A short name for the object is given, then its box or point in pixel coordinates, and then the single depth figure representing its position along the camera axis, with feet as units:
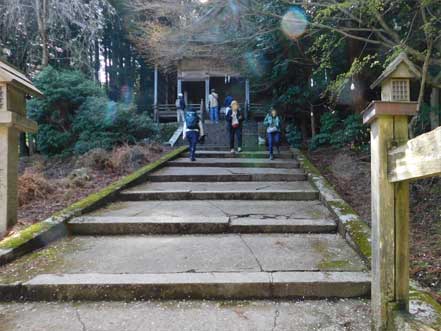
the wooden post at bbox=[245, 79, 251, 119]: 59.59
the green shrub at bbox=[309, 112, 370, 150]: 28.35
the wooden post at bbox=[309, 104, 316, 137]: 36.27
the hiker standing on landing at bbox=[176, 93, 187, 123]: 55.47
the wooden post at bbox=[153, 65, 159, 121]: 66.80
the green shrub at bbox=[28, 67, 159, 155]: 36.11
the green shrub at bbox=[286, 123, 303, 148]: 36.60
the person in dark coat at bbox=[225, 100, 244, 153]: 29.19
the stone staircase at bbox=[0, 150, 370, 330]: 7.72
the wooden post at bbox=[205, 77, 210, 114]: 63.46
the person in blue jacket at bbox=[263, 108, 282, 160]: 27.71
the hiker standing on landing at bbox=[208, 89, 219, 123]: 50.85
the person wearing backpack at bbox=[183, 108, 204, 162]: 26.48
